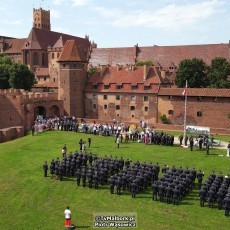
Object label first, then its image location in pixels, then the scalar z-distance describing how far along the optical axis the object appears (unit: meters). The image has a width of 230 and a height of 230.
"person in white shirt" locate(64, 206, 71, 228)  13.74
